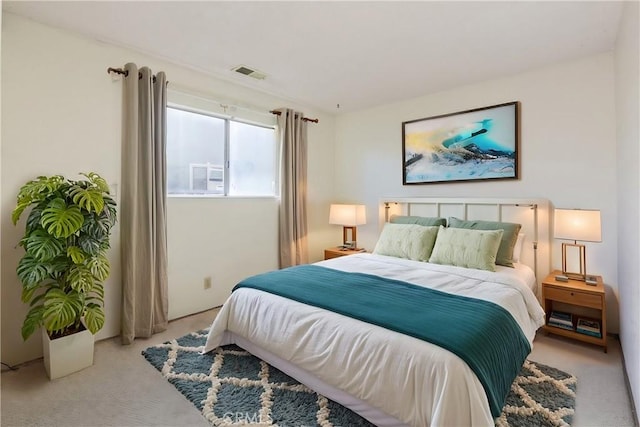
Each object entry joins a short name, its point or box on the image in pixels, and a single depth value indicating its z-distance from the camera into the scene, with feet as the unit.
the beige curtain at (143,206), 8.52
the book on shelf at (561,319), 8.37
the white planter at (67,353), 6.75
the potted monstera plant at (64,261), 6.47
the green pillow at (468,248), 8.69
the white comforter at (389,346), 4.37
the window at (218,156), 10.18
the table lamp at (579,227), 8.13
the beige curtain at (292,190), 12.63
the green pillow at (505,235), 9.13
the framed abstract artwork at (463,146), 10.35
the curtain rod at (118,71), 8.40
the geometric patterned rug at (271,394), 5.51
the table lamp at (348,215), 13.12
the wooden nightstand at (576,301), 7.79
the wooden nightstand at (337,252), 12.91
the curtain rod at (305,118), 12.39
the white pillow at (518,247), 9.61
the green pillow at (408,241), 10.01
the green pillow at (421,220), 10.81
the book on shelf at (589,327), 7.95
